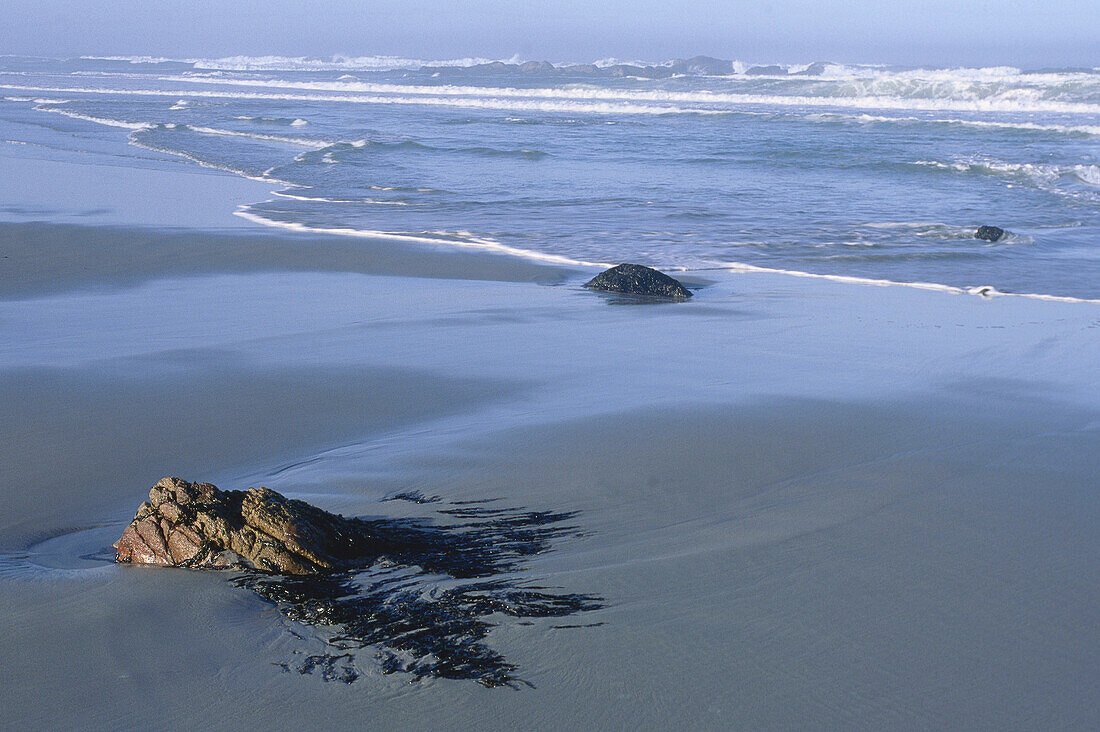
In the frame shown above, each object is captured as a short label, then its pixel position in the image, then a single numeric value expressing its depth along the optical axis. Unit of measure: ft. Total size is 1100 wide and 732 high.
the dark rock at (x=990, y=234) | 31.17
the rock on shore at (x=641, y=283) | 22.49
